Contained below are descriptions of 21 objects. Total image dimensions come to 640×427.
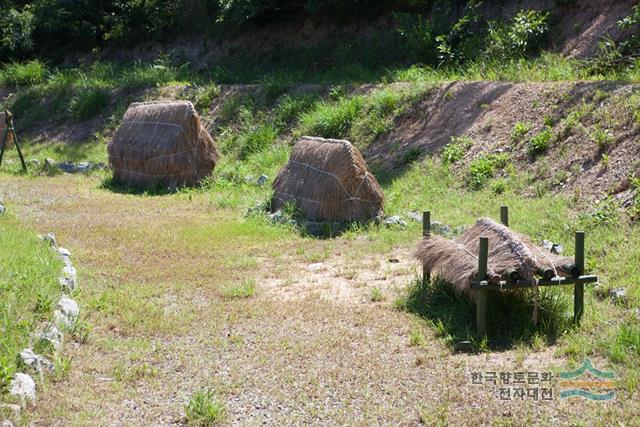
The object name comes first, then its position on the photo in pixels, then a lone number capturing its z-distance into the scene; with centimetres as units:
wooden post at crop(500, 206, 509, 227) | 751
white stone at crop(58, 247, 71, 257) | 838
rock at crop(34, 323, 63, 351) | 581
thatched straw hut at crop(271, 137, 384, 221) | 1059
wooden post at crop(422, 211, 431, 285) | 791
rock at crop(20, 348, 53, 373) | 536
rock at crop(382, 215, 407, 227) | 1045
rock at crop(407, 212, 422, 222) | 1061
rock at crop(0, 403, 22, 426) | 480
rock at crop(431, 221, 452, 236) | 966
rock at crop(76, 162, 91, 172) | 1642
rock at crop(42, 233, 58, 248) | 844
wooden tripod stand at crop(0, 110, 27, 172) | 1598
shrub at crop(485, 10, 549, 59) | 1482
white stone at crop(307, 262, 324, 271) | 889
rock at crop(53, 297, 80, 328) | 637
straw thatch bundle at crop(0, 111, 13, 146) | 1699
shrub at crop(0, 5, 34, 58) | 2448
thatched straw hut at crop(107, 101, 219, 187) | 1422
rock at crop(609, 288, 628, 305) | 695
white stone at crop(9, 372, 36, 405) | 502
